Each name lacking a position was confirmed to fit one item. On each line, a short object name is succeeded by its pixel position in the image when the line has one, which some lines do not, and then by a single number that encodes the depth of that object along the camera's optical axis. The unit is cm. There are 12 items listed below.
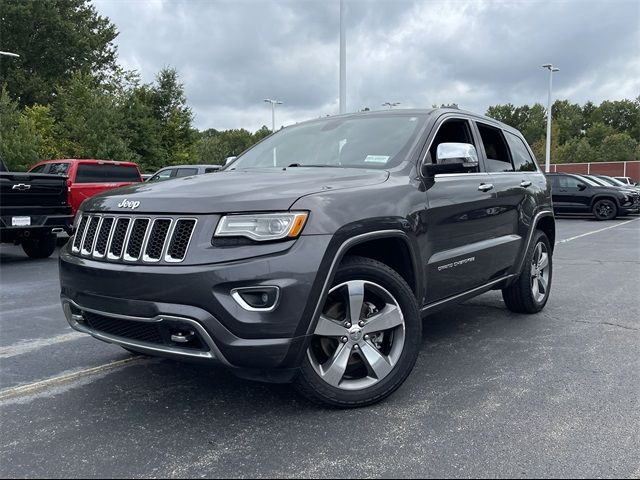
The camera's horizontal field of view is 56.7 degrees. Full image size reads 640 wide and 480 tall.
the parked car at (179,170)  1580
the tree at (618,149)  6166
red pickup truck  1194
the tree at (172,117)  2953
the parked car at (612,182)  2164
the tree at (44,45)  3775
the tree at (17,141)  2198
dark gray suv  287
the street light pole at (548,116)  3441
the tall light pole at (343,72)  1608
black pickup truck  928
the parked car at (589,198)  2019
